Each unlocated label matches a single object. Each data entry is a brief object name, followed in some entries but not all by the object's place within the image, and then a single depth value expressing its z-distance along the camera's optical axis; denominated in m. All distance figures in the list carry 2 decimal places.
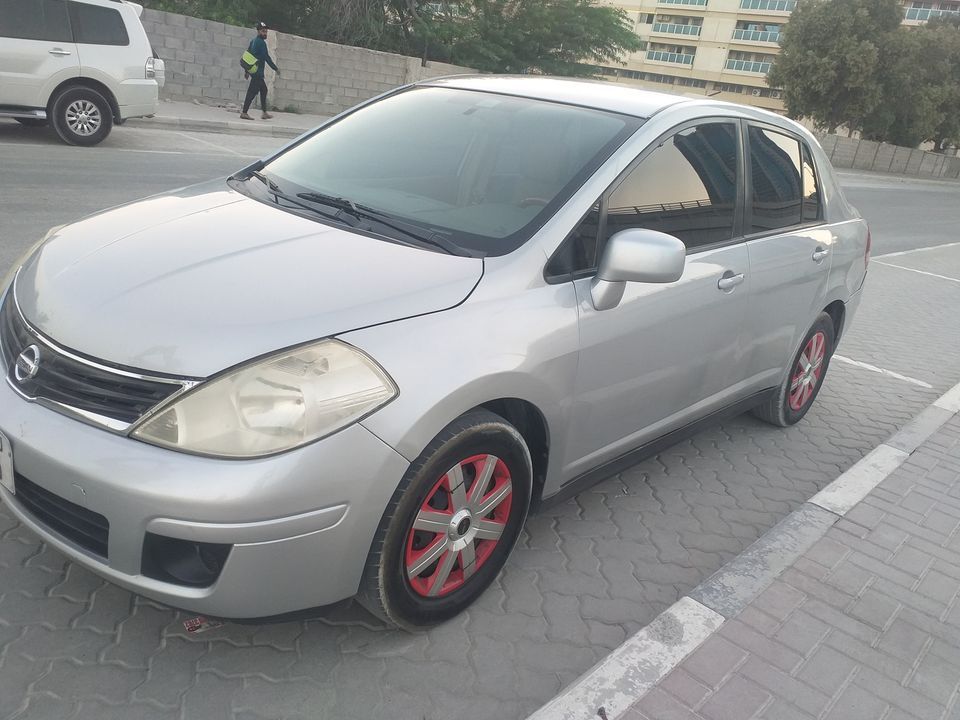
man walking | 16.81
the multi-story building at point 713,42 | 79.38
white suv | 10.64
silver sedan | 2.18
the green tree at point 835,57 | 44.03
